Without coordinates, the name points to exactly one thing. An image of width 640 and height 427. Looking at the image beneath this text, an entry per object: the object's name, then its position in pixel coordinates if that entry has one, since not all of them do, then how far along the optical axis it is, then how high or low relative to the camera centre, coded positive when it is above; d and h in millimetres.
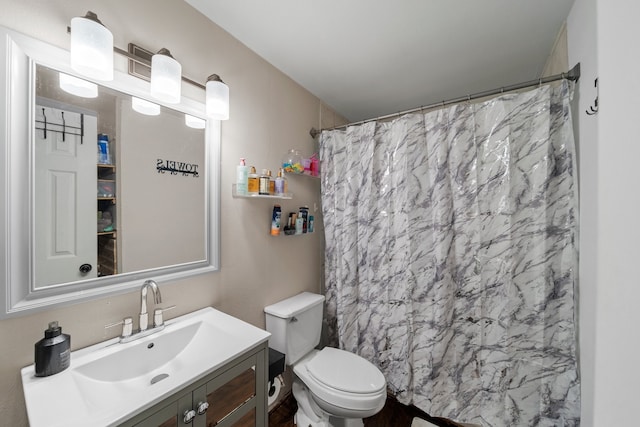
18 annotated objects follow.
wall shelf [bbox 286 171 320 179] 1790 +309
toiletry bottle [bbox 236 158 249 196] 1316 +189
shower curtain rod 1131 +681
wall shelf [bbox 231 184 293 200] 1328 +105
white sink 619 -527
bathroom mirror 731 +109
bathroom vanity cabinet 699 -644
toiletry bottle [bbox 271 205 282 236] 1580 -51
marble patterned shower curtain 1219 -273
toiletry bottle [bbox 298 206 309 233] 1811 -20
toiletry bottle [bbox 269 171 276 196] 1445 +167
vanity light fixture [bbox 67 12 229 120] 777 +584
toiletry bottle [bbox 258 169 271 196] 1377 +170
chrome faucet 960 -355
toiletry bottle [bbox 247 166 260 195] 1345 +177
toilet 1263 -960
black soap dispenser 710 -430
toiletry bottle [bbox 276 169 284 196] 1523 +180
